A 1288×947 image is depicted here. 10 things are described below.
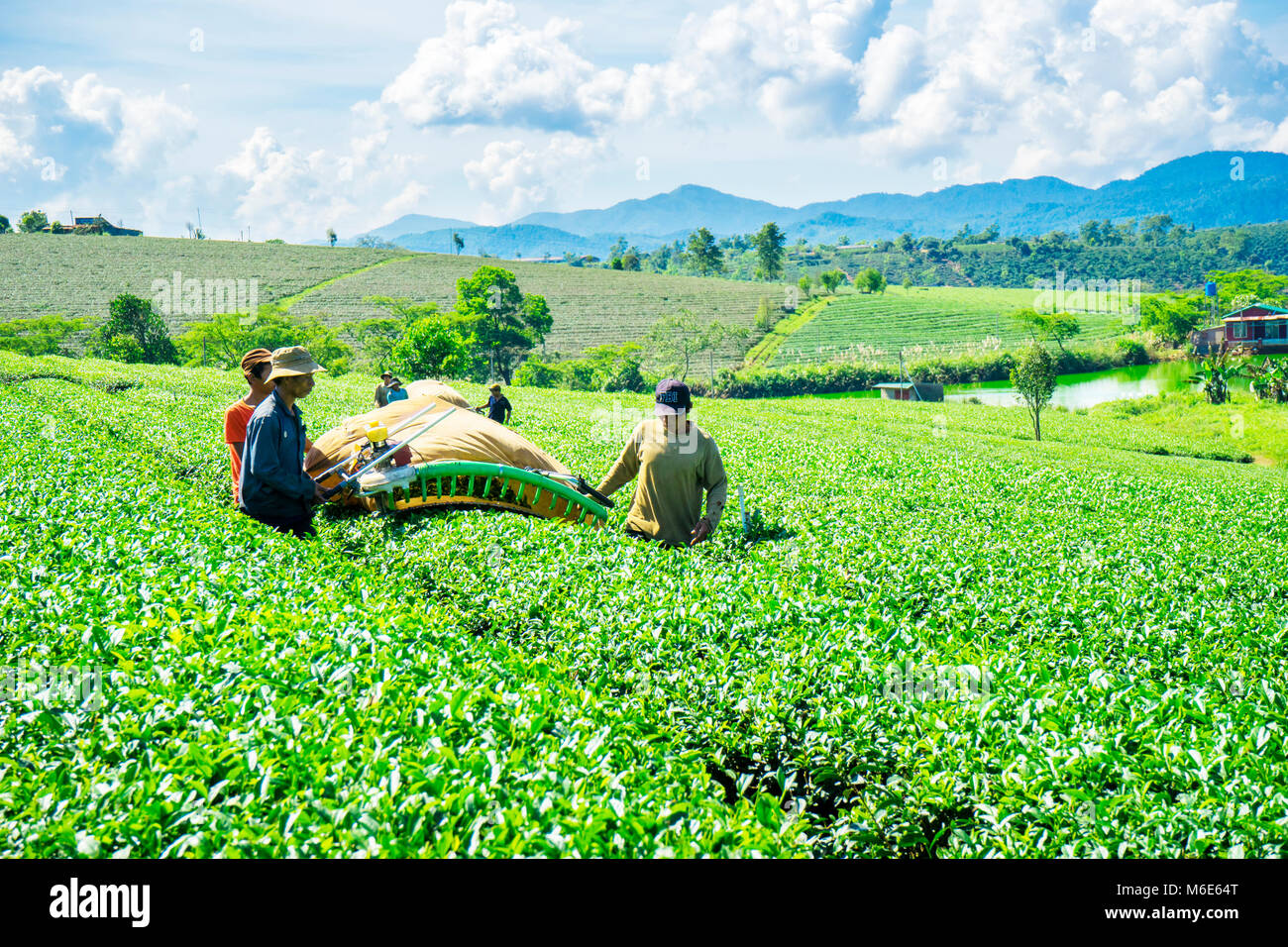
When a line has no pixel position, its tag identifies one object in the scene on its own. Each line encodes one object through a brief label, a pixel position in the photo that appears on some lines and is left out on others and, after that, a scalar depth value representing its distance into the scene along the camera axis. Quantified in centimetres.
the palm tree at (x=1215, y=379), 5103
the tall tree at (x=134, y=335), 6166
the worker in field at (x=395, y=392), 1572
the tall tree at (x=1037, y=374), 3384
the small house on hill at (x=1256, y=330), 7575
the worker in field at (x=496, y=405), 1717
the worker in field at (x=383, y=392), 1612
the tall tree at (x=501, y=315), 7656
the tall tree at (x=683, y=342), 7144
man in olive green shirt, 723
